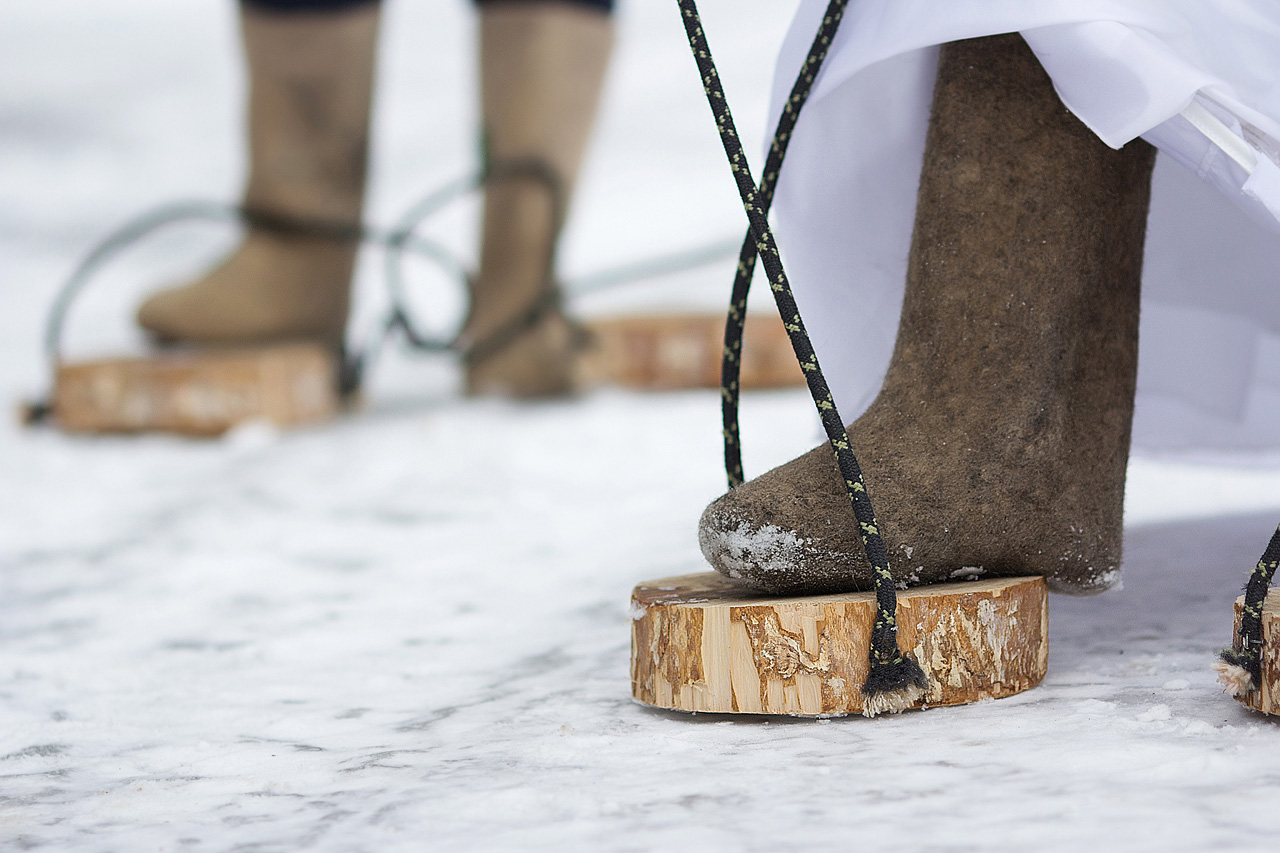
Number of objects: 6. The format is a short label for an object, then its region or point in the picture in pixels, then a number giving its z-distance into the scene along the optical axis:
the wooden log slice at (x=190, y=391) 6.49
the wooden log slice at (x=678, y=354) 6.84
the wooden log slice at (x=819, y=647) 5.07
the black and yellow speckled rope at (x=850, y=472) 5.05
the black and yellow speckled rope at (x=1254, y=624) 4.76
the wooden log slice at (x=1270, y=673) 4.69
